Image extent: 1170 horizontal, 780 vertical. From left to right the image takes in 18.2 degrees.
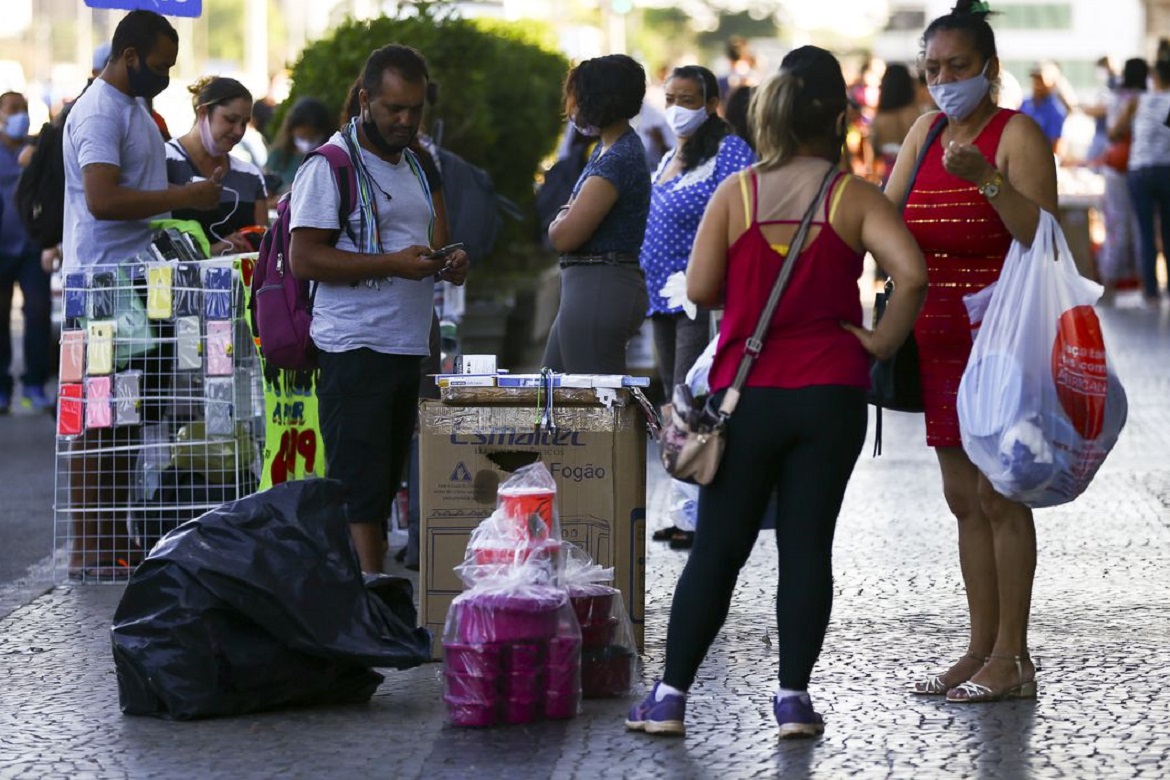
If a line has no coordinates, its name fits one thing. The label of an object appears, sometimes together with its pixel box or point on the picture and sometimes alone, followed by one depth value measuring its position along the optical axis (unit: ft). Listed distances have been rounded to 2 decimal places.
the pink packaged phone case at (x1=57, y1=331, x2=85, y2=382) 44.41
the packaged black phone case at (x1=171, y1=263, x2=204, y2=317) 44.13
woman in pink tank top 29.38
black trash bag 32.12
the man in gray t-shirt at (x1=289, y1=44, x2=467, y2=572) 36.18
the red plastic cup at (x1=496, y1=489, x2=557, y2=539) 32.40
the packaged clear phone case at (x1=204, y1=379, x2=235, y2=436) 44.57
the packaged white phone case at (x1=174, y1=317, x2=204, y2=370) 44.16
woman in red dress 32.28
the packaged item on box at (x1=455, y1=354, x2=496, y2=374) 36.59
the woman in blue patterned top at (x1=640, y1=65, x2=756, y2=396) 47.11
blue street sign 46.35
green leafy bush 70.83
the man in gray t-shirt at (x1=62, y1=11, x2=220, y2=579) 43.83
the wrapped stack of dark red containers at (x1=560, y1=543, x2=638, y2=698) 33.64
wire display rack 44.20
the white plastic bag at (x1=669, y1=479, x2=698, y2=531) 48.01
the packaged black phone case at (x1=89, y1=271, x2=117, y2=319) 44.39
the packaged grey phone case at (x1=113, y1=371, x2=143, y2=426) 44.20
